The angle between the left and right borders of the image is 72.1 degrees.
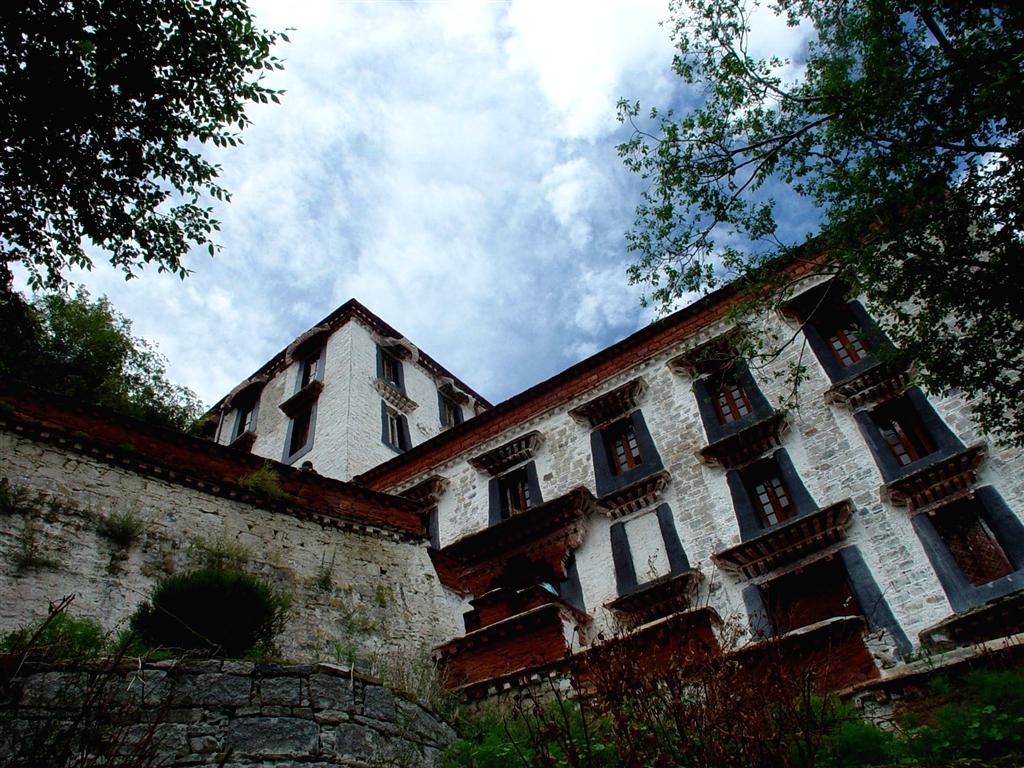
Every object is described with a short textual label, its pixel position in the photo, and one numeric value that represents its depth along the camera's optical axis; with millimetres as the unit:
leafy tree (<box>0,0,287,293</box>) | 8422
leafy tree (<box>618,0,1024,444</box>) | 9164
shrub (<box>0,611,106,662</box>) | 6012
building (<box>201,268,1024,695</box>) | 10477
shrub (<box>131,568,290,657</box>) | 7180
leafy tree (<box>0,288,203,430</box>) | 17625
